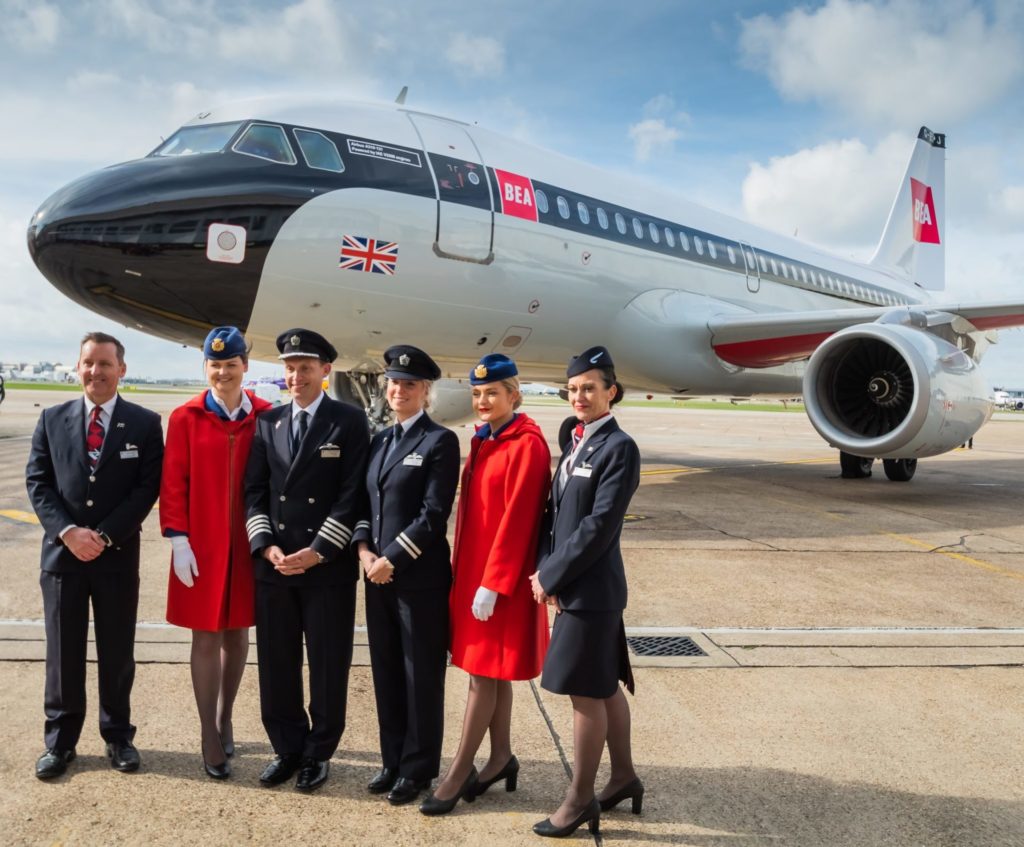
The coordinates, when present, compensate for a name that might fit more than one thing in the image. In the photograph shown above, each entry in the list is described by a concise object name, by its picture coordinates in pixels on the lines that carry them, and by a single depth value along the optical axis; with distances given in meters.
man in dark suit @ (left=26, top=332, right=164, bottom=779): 2.99
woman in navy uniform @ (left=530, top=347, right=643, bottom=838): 2.61
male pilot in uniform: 2.95
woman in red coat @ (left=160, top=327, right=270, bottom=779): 3.04
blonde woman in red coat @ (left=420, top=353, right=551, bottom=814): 2.76
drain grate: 4.16
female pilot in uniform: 2.82
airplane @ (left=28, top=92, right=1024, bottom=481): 6.42
